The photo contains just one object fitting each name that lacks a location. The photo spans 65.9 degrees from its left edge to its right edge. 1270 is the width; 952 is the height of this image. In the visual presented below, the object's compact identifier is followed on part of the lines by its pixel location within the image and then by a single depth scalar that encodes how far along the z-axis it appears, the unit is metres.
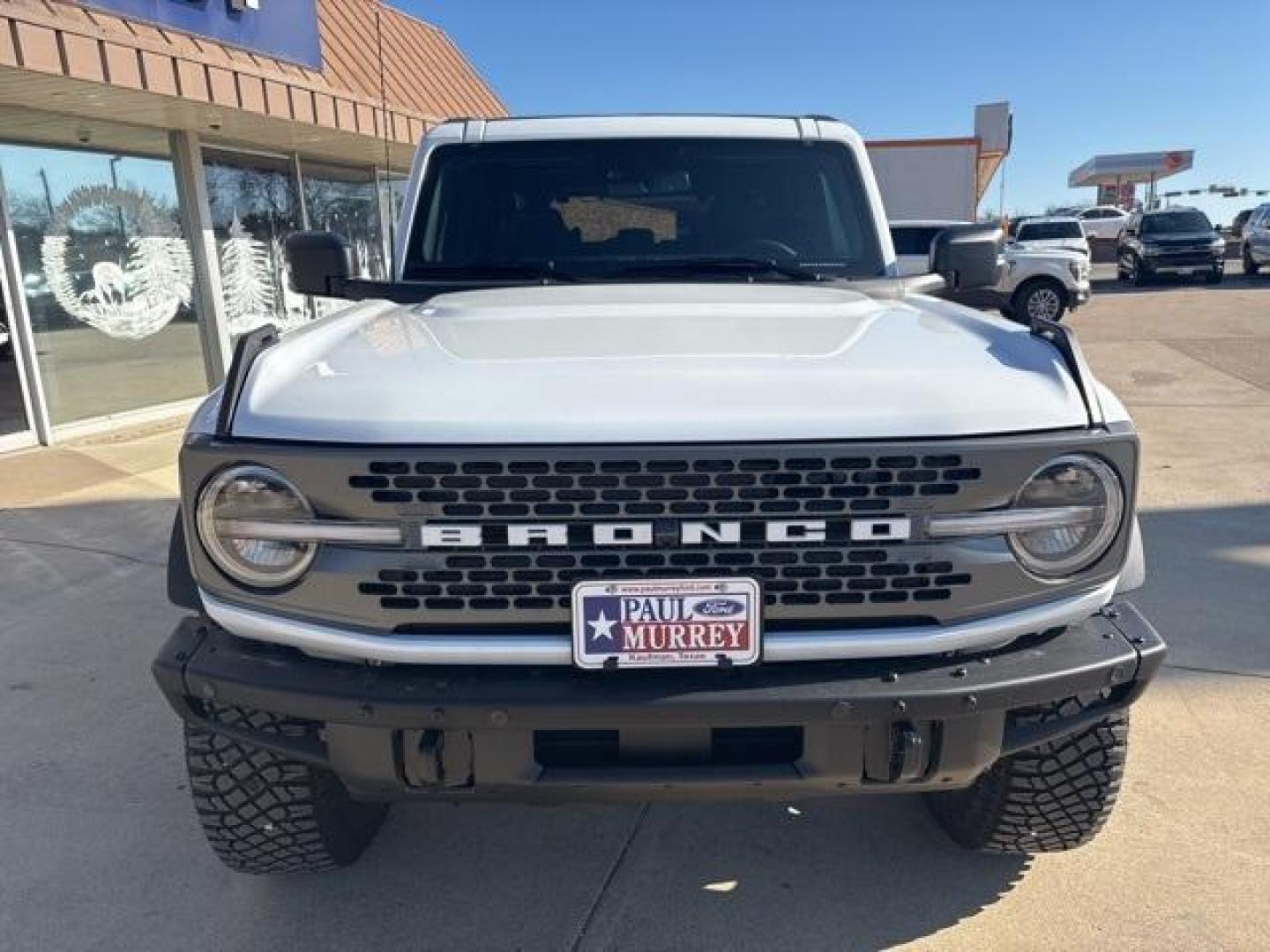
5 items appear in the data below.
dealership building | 6.97
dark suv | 21.92
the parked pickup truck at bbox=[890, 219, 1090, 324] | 15.18
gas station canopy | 65.75
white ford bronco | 1.84
